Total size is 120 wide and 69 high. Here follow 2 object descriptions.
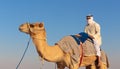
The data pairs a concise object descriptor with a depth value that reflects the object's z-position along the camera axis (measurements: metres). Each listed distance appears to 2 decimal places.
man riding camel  11.70
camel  10.42
